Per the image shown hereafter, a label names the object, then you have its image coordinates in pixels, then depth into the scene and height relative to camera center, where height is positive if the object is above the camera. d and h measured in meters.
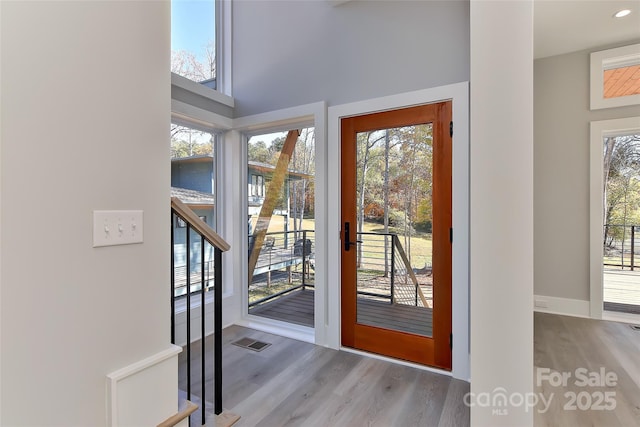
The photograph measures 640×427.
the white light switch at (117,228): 1.13 -0.06
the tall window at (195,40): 3.09 +1.80
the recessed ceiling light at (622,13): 2.82 +1.84
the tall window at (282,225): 3.10 -0.13
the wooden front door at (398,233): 2.38 -0.17
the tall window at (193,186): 2.92 +0.27
